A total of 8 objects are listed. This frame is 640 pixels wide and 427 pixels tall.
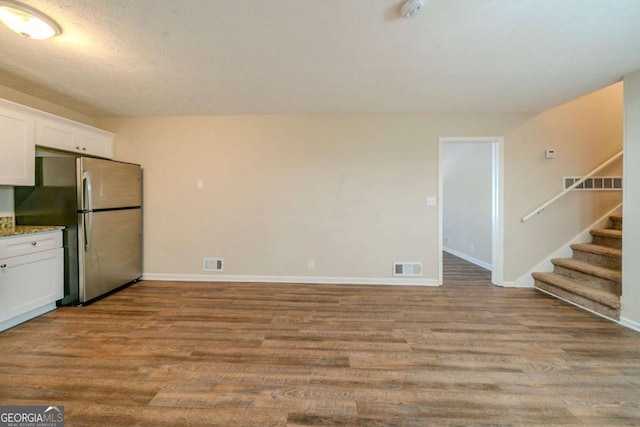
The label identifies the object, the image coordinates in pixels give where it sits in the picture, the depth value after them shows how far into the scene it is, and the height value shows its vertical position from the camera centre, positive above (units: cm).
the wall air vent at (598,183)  351 +38
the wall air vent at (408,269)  372 -82
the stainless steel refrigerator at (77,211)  285 +3
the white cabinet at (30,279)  234 -65
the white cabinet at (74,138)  282 +94
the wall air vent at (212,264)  383 -76
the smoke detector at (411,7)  157 +128
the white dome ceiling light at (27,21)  162 +130
